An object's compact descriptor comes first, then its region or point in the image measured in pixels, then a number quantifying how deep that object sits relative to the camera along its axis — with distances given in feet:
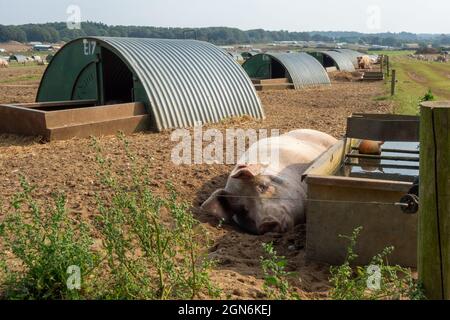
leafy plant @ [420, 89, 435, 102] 54.19
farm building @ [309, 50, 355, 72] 135.40
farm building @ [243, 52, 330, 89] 86.94
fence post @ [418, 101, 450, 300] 10.76
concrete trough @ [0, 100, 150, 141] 34.40
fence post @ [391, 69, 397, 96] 69.60
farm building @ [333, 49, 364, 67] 156.31
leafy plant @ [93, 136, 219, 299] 12.01
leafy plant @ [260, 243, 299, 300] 11.06
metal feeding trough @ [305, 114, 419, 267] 16.19
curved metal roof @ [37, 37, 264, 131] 40.96
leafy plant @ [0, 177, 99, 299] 11.85
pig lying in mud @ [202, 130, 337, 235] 19.31
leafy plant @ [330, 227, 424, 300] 11.73
